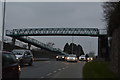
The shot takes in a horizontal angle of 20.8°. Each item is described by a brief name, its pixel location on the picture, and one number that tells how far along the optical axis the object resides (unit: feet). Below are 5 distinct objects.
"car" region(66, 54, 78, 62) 186.80
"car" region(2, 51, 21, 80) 34.35
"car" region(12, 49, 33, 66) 95.25
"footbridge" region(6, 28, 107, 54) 334.44
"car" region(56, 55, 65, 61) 221.93
